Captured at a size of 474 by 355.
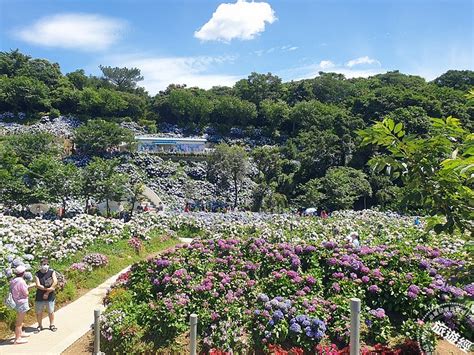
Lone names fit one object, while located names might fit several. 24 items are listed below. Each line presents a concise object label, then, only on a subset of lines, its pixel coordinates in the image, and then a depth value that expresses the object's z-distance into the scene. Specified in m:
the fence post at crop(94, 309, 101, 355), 5.30
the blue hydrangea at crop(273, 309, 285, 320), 5.61
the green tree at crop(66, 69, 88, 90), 61.75
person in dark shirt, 6.70
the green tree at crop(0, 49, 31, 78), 59.53
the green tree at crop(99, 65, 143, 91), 72.94
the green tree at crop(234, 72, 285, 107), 58.73
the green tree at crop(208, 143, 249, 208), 31.70
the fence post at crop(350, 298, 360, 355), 3.32
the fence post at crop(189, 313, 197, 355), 4.33
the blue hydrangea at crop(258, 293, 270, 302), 6.06
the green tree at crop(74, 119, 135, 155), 35.62
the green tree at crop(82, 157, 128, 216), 21.88
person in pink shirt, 6.27
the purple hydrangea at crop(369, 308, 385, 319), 5.66
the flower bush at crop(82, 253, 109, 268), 10.31
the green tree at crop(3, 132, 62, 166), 29.02
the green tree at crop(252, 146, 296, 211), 32.63
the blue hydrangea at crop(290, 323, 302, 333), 5.45
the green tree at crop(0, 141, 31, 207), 19.88
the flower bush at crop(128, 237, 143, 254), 12.98
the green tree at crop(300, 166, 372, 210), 26.34
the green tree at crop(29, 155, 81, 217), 20.73
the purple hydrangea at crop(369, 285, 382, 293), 6.21
